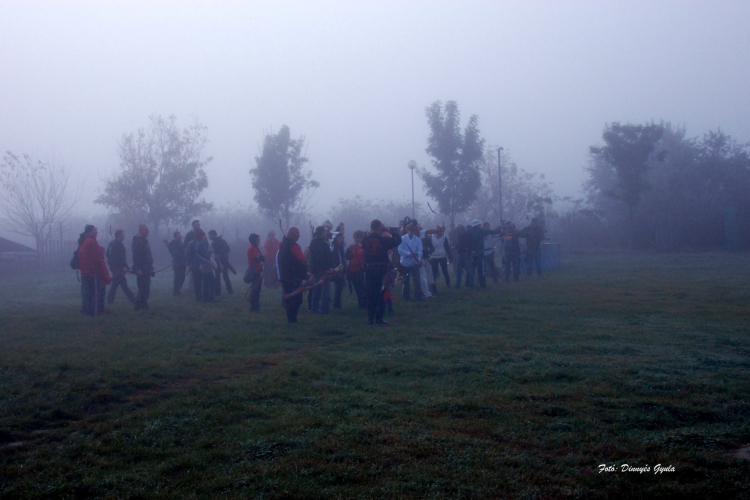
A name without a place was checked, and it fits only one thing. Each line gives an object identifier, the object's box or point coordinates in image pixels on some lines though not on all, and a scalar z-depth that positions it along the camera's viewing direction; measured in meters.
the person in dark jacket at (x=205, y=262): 14.73
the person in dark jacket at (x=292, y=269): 11.24
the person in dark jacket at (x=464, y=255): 16.09
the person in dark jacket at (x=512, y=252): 18.58
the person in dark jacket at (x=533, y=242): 19.72
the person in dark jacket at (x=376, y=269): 10.86
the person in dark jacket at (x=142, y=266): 13.15
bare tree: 35.81
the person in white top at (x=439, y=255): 15.86
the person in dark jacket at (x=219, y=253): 16.02
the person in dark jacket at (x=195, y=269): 15.07
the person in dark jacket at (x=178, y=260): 16.39
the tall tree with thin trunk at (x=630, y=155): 34.25
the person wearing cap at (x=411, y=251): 14.23
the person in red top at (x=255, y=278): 12.85
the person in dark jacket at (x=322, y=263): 12.30
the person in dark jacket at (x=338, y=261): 13.38
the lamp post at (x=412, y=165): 28.68
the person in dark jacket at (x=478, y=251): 16.19
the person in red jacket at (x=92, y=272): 12.14
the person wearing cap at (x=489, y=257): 17.83
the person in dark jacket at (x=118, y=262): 13.75
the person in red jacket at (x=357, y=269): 12.84
